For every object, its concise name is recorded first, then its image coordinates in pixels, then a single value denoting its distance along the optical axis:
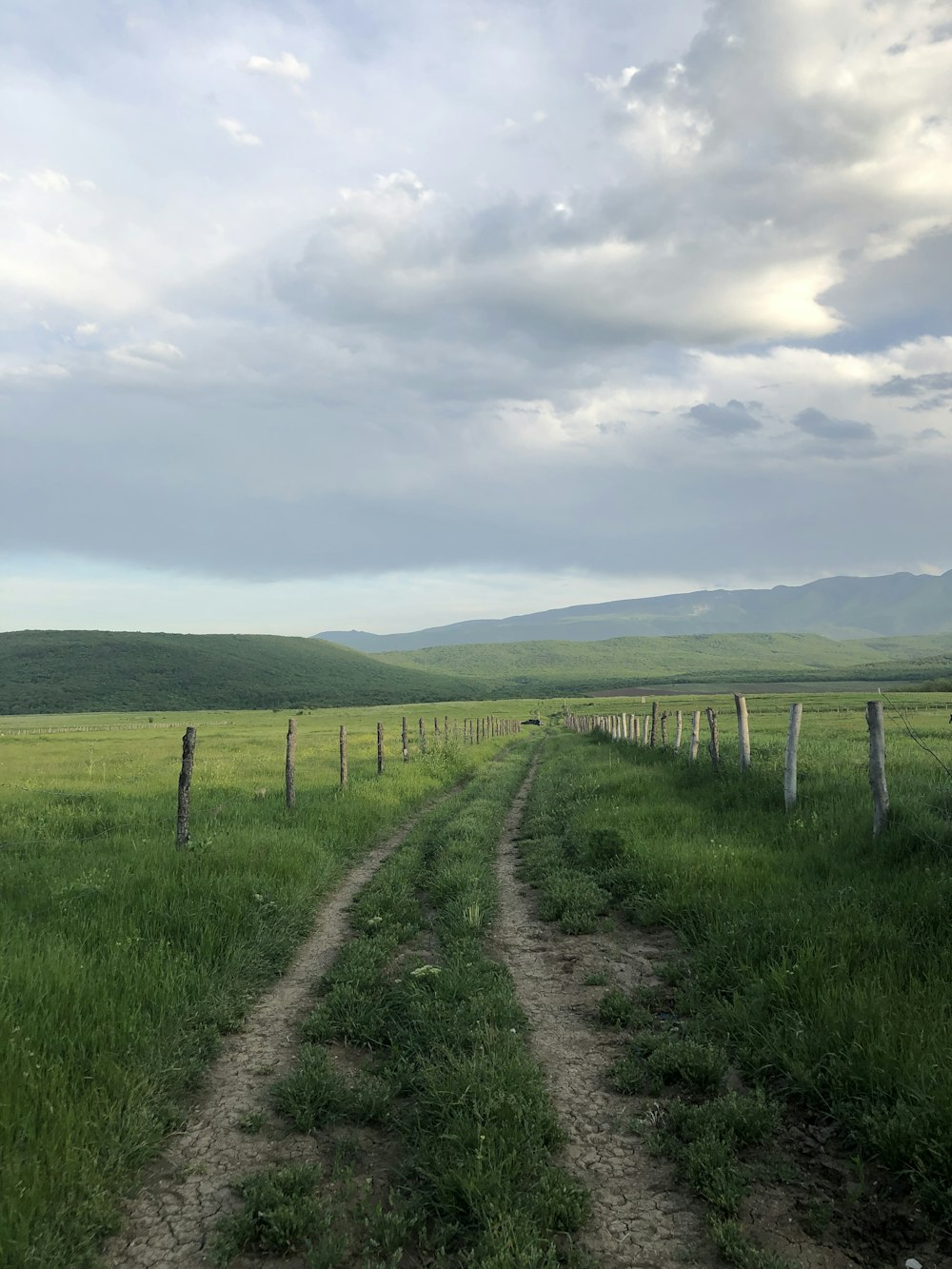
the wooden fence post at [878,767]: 10.61
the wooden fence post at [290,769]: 17.34
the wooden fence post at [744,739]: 16.78
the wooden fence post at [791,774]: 13.48
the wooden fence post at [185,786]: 12.74
